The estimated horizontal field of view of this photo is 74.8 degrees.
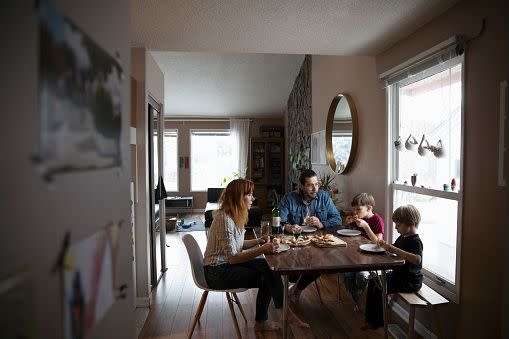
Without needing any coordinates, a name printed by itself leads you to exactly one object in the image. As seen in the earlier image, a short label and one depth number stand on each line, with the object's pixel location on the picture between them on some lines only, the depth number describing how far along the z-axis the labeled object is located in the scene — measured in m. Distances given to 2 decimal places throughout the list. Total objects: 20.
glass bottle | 2.46
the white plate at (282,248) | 2.02
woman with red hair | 2.15
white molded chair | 2.20
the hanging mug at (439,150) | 2.14
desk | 7.80
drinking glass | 2.26
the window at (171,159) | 8.15
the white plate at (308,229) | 2.58
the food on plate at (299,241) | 2.18
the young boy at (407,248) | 2.07
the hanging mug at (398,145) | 2.64
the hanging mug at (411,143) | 2.49
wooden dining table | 1.76
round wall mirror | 3.47
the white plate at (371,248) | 1.98
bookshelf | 8.02
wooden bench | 1.94
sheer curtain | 8.11
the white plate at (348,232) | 2.45
